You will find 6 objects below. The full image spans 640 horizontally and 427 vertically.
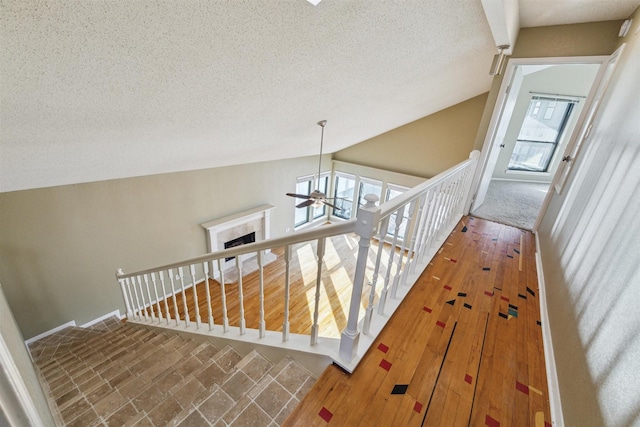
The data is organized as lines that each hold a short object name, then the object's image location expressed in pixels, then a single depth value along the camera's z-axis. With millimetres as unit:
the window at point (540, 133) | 5906
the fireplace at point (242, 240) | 5889
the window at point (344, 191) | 8000
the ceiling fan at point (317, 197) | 4004
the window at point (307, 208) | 7199
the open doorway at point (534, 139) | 4449
